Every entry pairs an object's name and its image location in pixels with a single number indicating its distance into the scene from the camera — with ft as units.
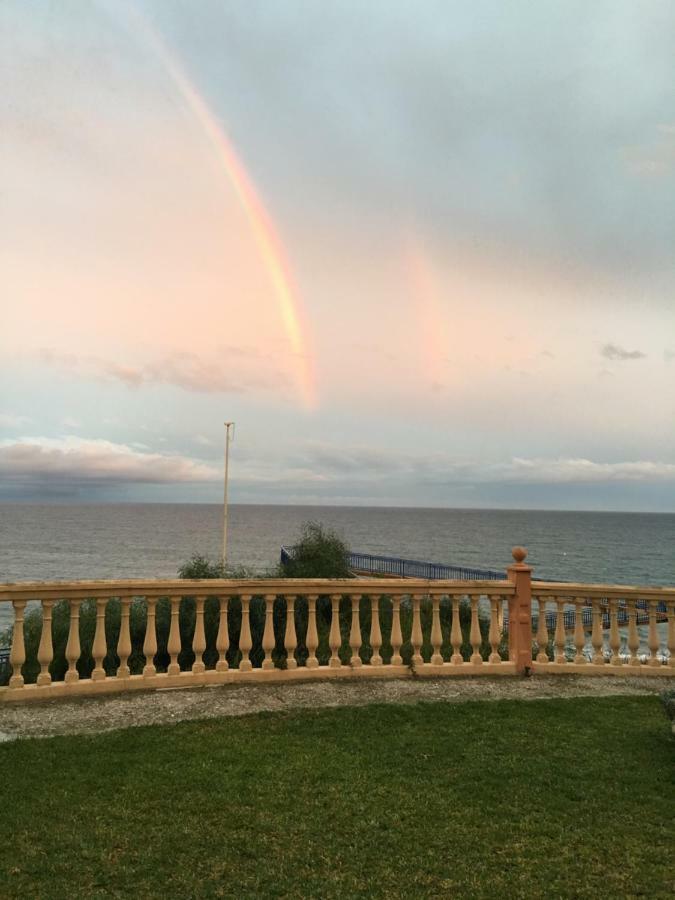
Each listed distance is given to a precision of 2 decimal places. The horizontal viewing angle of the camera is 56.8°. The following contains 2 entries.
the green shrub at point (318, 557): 87.34
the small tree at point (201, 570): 78.38
